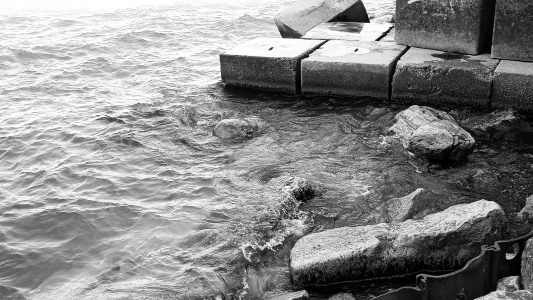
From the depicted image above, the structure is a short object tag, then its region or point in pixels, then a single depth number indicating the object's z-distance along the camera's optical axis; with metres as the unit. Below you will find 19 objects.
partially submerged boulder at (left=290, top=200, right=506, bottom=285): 4.68
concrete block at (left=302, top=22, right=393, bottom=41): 9.40
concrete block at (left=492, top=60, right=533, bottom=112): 7.44
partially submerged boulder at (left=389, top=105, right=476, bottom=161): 6.43
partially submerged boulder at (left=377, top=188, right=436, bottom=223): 5.30
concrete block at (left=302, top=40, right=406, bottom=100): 8.16
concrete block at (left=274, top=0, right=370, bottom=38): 10.16
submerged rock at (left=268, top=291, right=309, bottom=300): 4.39
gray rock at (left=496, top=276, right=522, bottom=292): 3.99
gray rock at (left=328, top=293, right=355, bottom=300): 4.46
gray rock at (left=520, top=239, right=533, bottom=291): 3.87
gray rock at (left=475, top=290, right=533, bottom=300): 3.42
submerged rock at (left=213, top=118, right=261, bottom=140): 7.55
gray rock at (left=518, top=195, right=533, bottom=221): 5.25
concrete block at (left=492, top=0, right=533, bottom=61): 7.49
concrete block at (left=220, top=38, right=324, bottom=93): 8.60
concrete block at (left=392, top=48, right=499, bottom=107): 7.70
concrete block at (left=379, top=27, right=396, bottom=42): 9.17
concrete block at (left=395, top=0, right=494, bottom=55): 7.95
